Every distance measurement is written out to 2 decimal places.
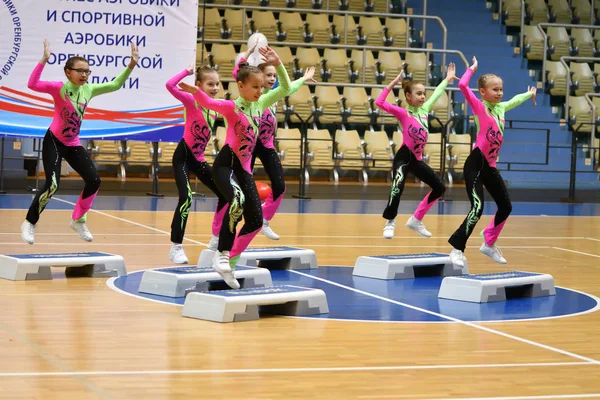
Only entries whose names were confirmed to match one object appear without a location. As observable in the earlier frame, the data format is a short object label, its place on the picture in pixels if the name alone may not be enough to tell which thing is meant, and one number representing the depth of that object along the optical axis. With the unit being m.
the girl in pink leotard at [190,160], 9.62
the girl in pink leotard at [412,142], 10.98
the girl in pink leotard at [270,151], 10.30
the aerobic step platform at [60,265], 8.71
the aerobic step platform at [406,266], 9.63
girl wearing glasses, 9.72
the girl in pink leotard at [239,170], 7.82
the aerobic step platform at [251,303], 7.18
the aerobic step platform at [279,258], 9.84
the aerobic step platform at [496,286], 8.45
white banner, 15.52
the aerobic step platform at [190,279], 8.23
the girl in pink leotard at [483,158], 9.61
